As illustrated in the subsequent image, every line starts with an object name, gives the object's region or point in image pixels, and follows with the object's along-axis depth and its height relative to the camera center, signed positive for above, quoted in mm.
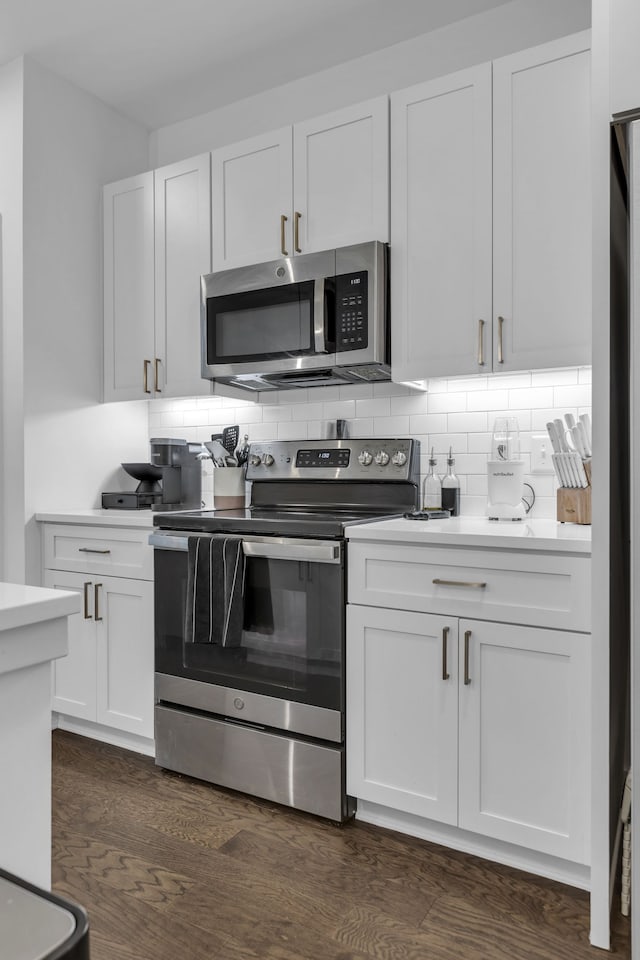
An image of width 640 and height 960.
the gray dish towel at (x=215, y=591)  2336 -411
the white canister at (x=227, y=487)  3047 -66
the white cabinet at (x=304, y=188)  2484 +1099
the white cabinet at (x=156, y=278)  2975 +879
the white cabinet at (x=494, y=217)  2129 +844
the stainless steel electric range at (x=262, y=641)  2205 -577
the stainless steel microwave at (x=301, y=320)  2465 +583
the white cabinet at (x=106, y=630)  2697 -641
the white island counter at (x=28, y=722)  859 -324
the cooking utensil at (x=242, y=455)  3078 +78
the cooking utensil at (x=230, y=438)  3084 +154
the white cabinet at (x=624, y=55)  1561 +960
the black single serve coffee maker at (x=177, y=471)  3133 +5
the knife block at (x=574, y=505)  2180 -102
